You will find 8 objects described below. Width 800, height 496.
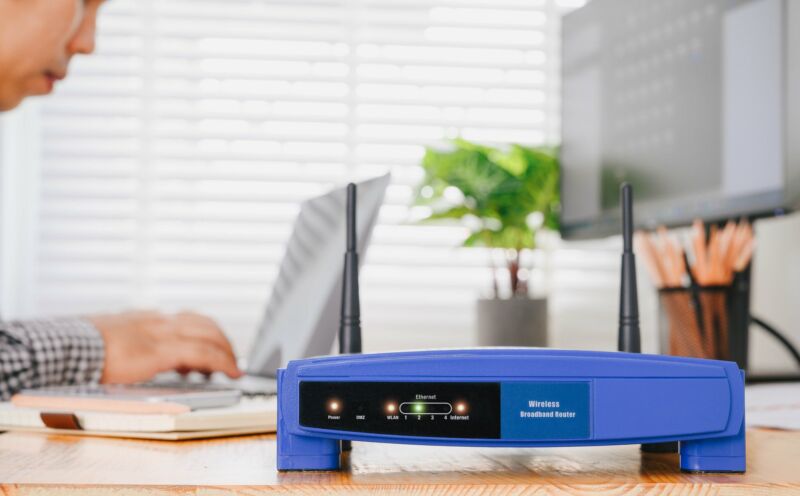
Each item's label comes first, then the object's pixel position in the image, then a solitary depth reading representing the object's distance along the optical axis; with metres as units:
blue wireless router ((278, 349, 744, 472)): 0.48
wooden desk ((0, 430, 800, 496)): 0.46
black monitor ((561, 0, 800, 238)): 1.05
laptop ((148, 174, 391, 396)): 0.85
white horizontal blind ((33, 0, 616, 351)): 1.75
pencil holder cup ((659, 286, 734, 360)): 1.06
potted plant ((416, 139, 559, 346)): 1.40
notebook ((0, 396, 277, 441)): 0.63
